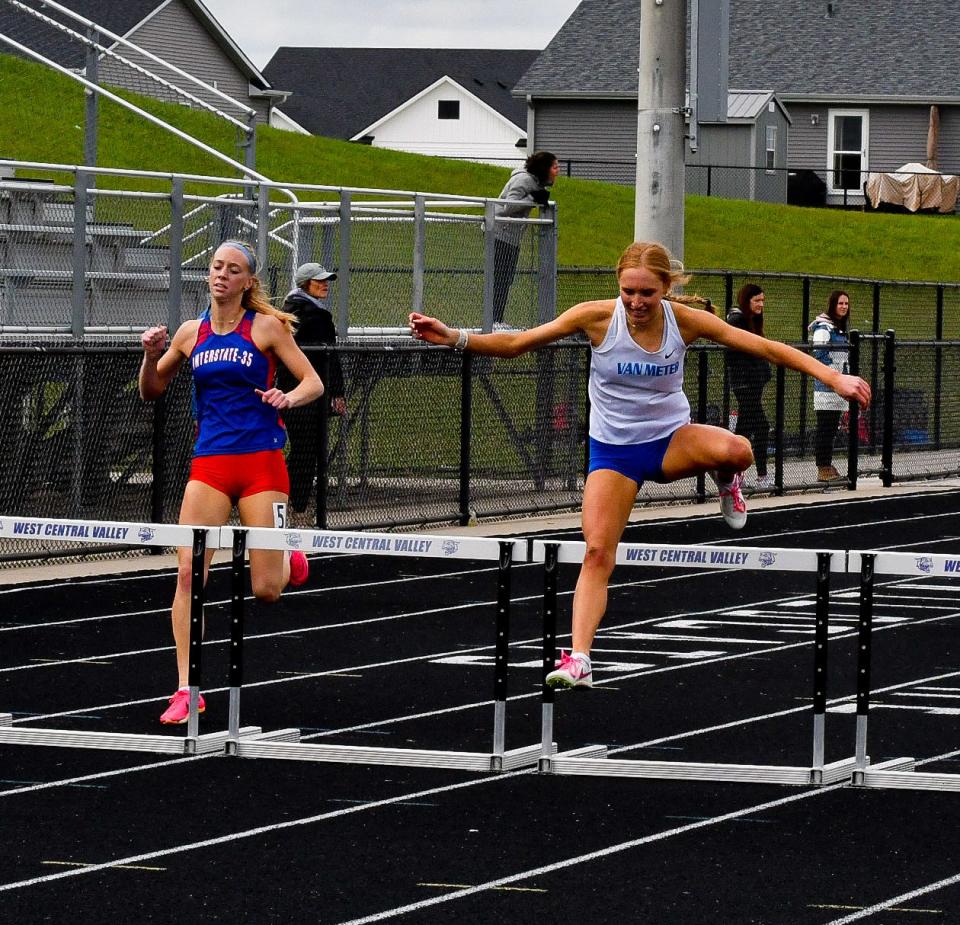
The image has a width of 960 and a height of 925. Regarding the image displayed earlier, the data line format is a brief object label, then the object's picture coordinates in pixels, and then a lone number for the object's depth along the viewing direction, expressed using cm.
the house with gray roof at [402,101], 10944
